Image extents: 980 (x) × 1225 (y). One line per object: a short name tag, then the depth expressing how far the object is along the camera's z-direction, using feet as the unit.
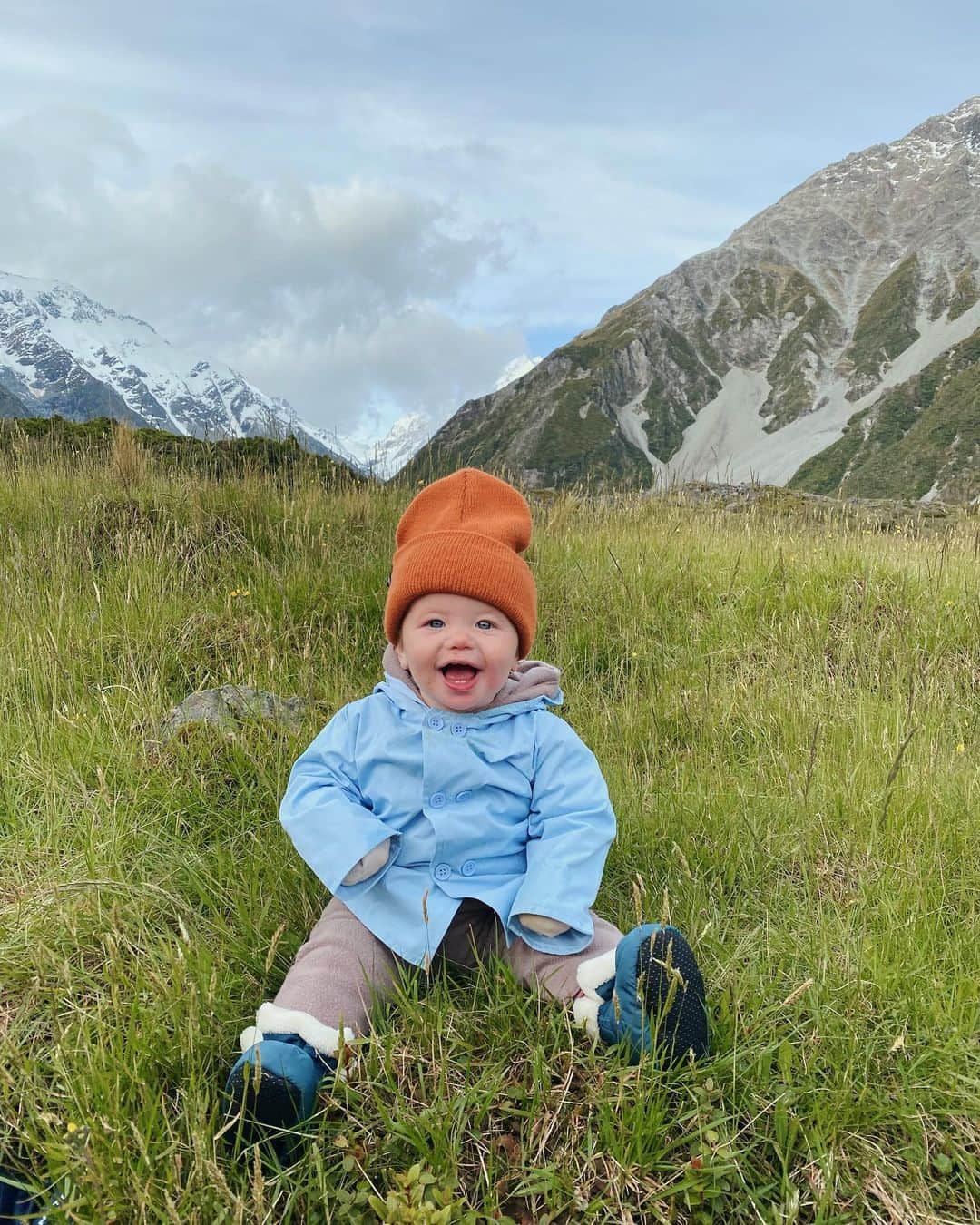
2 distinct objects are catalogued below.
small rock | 3.74
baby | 2.28
